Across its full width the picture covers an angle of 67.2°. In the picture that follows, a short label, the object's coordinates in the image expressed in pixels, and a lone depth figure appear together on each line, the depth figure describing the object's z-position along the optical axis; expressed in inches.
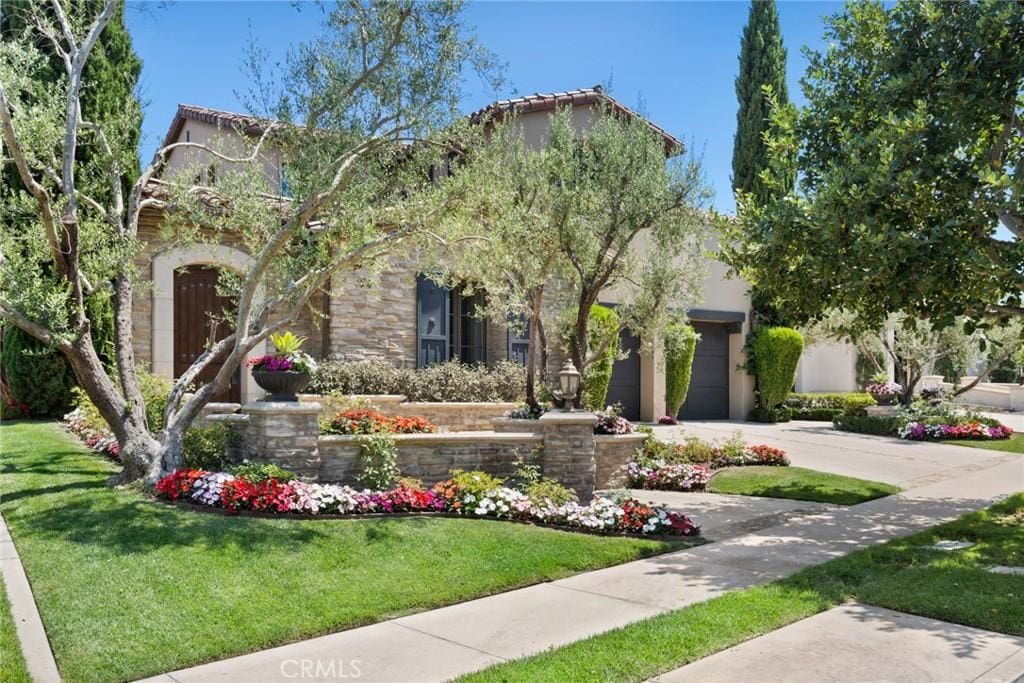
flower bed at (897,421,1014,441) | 657.6
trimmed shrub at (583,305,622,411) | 613.6
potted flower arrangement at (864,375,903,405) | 849.5
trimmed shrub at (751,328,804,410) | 824.3
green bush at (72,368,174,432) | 410.3
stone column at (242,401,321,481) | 314.8
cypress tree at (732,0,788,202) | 884.0
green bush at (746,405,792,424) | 830.5
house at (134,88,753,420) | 493.7
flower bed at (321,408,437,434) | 349.4
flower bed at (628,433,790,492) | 432.5
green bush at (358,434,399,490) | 327.9
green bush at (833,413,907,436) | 701.3
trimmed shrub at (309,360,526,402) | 509.5
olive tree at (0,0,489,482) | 301.9
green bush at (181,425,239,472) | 335.0
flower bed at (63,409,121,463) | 377.7
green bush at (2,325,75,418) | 490.9
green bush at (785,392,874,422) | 859.4
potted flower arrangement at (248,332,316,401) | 324.2
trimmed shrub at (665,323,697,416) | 737.0
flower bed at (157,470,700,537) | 279.0
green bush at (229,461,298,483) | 294.1
